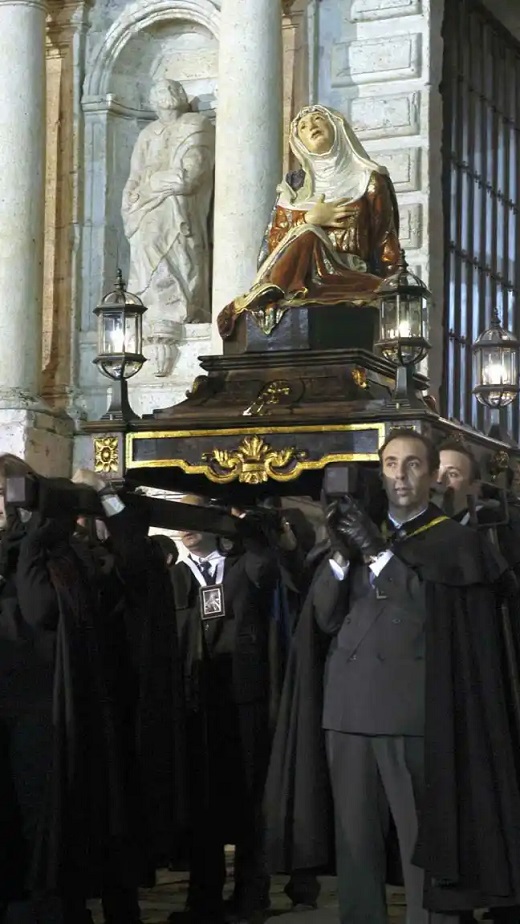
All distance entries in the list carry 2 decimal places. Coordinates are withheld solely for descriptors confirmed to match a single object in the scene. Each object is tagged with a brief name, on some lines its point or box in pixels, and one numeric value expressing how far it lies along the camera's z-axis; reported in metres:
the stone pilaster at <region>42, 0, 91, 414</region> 13.28
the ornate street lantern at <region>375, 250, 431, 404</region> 6.98
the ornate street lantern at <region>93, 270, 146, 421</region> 7.86
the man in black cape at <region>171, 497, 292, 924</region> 6.80
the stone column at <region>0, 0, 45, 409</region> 12.38
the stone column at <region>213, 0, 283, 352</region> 12.00
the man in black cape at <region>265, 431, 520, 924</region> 5.34
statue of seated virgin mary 8.14
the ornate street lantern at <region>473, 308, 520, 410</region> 8.27
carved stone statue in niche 12.91
